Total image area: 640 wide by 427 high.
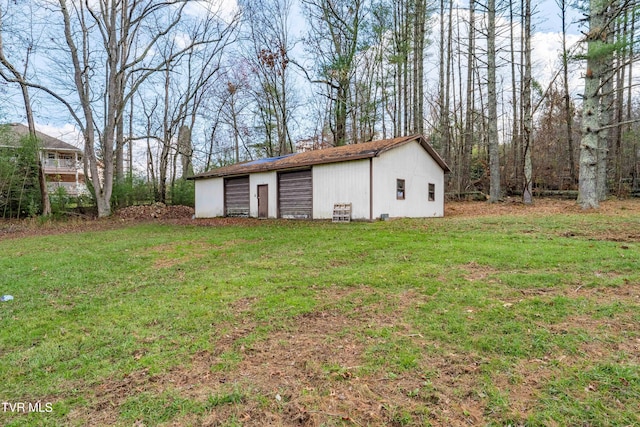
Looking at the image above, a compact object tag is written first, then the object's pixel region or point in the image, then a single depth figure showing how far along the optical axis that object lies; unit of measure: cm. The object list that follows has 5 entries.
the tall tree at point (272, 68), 2161
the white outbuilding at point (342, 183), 1188
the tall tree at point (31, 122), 1555
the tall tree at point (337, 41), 1911
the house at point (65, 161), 2708
